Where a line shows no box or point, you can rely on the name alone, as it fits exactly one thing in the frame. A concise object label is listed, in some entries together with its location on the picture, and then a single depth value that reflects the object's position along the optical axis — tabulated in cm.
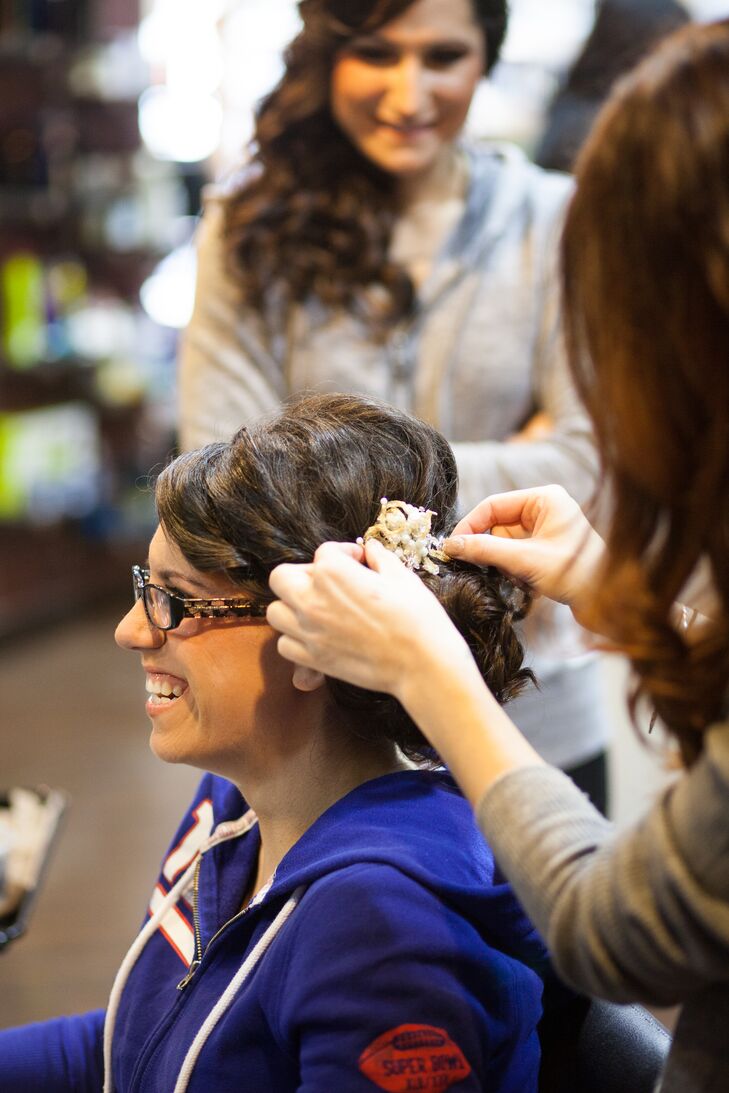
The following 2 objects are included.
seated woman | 106
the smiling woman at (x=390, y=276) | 179
